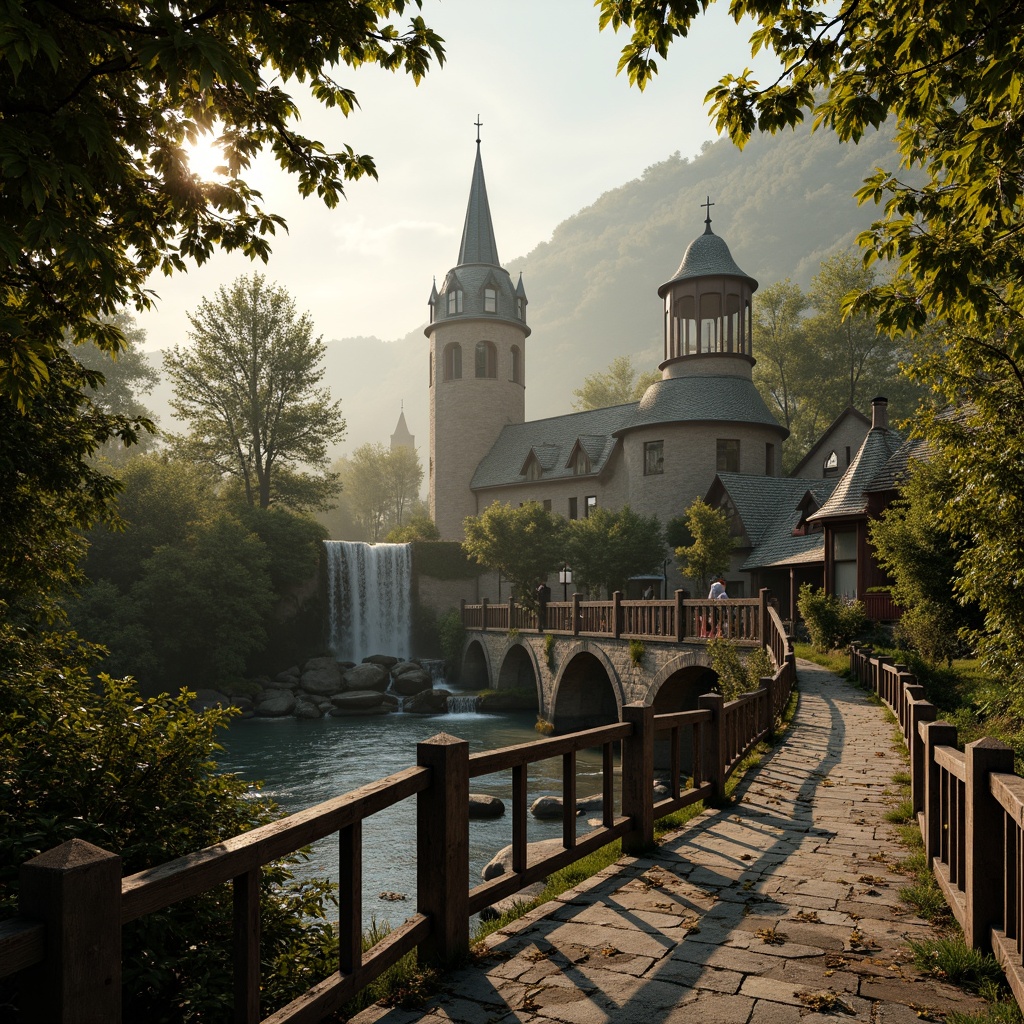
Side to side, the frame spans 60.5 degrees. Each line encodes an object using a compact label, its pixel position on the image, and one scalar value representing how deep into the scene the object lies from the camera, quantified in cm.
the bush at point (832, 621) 2377
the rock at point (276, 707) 3356
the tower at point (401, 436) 16088
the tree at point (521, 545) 4006
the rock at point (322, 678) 3672
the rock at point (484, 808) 1886
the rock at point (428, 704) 3481
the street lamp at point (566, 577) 3997
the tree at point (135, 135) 476
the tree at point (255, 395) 4616
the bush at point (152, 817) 465
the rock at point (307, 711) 3338
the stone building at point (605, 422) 4100
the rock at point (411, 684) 3759
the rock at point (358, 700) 3441
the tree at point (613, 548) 3906
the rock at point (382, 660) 4056
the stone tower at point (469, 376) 5419
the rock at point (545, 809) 1869
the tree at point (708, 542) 3394
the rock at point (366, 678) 3716
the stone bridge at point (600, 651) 2375
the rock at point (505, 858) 1141
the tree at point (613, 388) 7150
